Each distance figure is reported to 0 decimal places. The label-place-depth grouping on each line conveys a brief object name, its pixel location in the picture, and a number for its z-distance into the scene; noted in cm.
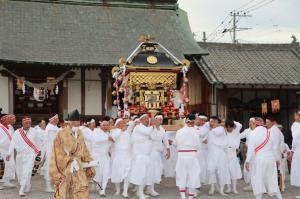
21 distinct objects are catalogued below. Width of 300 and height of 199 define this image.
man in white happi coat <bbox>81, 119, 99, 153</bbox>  1077
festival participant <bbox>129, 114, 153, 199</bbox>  997
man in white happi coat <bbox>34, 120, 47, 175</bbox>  1184
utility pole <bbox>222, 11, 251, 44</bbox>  4384
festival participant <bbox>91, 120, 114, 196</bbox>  1056
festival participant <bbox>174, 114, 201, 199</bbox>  952
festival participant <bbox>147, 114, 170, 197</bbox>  1038
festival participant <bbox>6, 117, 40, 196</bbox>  1054
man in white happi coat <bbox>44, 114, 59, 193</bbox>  1123
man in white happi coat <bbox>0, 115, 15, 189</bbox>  1134
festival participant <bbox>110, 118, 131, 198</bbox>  1036
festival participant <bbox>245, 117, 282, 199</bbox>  914
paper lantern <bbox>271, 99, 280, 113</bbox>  1811
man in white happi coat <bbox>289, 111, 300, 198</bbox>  1088
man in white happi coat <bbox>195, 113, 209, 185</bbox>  1084
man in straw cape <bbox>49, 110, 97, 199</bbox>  684
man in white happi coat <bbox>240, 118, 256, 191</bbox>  1135
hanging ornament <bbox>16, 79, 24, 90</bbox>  1728
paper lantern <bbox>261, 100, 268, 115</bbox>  1822
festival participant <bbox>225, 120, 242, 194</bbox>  1076
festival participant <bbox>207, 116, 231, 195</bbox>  1059
